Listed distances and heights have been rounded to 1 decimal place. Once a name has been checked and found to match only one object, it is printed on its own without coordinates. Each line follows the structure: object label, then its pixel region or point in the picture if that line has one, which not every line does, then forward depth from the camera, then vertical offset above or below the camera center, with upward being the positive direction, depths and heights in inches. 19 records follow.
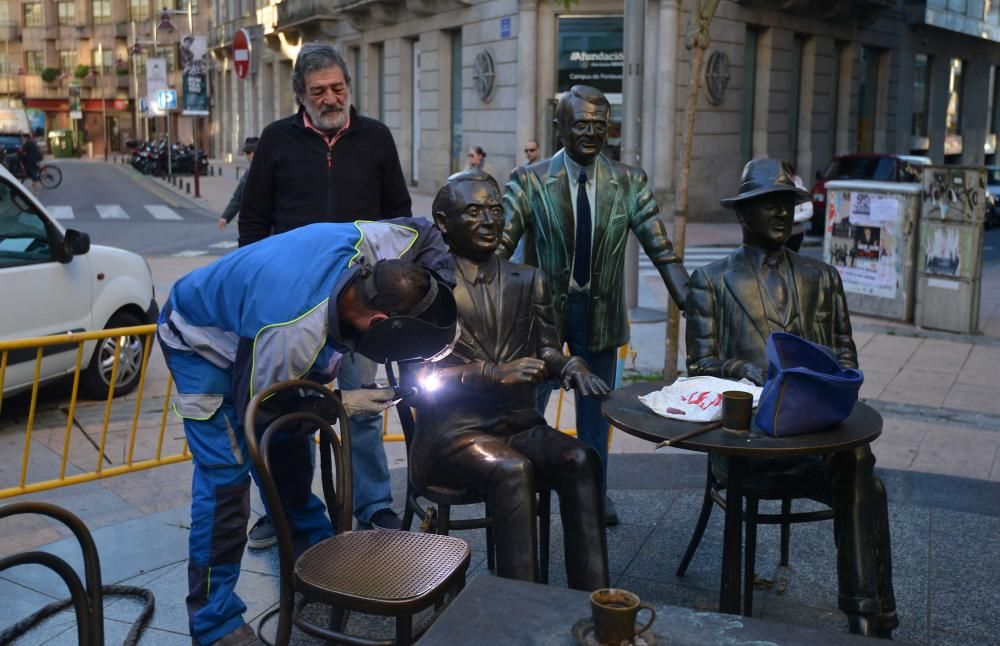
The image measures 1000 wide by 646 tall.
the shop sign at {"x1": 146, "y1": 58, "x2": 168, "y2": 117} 1302.9 +93.8
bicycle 1284.4 -22.8
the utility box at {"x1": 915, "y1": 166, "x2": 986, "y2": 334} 391.9 -29.6
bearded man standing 175.5 -4.0
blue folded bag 123.1 -26.1
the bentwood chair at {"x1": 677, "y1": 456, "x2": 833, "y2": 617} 144.7 -44.0
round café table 121.6 -31.7
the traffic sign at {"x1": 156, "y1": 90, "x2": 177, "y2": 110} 1307.8 +69.1
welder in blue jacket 114.7 -19.2
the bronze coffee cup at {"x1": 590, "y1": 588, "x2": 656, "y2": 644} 82.4 -35.0
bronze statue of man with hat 152.3 -19.1
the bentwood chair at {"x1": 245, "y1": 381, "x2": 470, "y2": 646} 110.5 -44.1
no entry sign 822.3 +82.2
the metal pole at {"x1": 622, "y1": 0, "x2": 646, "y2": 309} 355.6 +27.4
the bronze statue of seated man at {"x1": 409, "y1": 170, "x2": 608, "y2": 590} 135.9 -34.3
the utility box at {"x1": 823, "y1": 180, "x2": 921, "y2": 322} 416.2 -29.9
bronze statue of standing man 179.2 -10.9
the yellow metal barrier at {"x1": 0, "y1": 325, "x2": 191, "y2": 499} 210.4 -64.4
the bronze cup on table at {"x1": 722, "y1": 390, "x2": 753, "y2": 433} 128.1 -29.2
